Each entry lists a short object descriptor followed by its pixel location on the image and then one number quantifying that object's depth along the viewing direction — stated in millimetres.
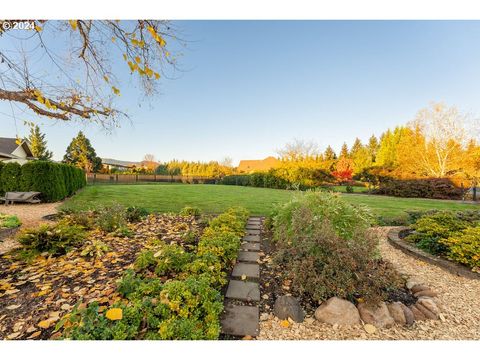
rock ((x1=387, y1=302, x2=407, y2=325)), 1803
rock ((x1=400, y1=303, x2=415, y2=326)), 1801
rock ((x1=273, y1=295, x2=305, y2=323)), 1805
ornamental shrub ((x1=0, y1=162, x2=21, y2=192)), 8500
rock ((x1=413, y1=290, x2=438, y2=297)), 2203
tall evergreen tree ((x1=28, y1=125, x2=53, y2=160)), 28656
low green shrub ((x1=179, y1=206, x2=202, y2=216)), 5527
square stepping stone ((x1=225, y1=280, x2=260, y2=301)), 2051
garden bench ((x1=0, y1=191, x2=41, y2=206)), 7703
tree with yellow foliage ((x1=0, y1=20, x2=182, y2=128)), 2742
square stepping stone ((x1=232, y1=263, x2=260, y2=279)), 2479
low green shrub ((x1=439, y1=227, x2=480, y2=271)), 2699
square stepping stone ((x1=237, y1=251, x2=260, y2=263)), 2941
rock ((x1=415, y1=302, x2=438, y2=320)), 1886
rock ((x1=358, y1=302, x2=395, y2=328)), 1761
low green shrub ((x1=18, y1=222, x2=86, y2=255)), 3018
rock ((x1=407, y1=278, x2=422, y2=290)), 2371
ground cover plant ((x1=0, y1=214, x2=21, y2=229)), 4268
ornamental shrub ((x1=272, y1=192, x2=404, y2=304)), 1929
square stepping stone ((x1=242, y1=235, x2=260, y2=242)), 3809
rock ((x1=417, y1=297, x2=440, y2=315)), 1920
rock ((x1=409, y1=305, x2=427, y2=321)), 1879
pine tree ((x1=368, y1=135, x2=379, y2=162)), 36888
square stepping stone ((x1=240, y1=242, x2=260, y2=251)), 3368
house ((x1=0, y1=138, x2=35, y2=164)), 15191
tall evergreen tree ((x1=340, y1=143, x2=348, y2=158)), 44625
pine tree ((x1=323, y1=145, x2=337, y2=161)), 39800
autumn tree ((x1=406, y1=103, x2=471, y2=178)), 15761
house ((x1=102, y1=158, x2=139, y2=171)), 32850
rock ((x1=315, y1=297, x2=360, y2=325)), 1768
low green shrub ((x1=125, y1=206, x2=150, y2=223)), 5012
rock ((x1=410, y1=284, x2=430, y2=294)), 2290
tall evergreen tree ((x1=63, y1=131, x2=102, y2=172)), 26906
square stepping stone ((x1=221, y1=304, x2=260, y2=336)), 1615
